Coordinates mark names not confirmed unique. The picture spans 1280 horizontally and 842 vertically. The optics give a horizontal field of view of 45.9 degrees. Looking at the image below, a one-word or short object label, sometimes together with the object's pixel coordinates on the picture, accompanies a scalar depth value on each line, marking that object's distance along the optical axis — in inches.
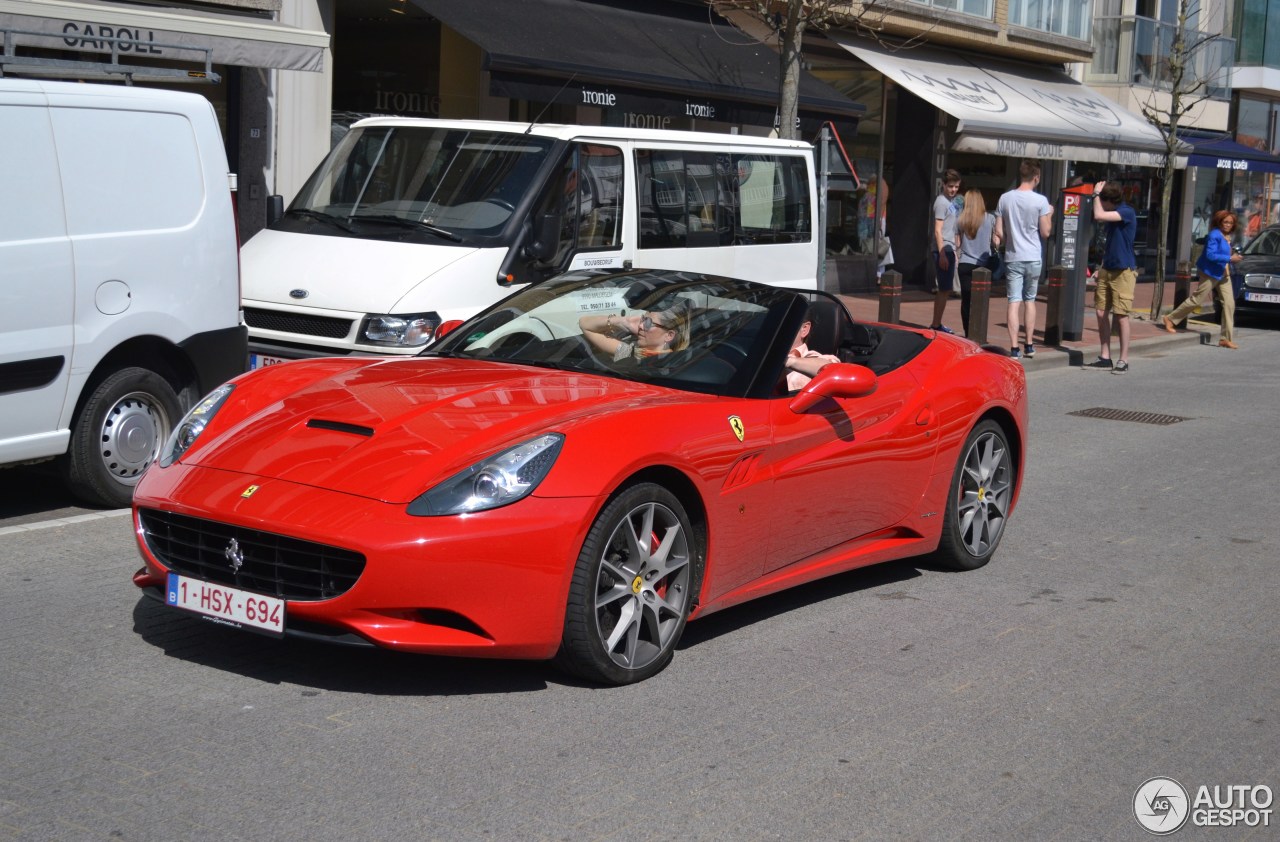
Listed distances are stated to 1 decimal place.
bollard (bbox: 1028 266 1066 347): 708.7
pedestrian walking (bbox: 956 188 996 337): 681.0
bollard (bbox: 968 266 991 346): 653.3
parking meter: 729.6
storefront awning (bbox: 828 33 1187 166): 897.5
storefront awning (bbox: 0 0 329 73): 441.1
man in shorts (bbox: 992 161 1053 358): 650.2
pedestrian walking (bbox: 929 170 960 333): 689.0
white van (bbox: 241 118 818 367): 362.0
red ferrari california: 180.4
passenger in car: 243.8
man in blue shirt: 646.5
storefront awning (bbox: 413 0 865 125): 595.5
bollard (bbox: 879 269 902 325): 657.6
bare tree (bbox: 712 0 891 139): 653.9
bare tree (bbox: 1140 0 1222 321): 887.7
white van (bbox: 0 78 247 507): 273.6
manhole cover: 501.4
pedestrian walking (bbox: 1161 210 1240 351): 786.8
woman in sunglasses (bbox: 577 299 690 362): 234.2
